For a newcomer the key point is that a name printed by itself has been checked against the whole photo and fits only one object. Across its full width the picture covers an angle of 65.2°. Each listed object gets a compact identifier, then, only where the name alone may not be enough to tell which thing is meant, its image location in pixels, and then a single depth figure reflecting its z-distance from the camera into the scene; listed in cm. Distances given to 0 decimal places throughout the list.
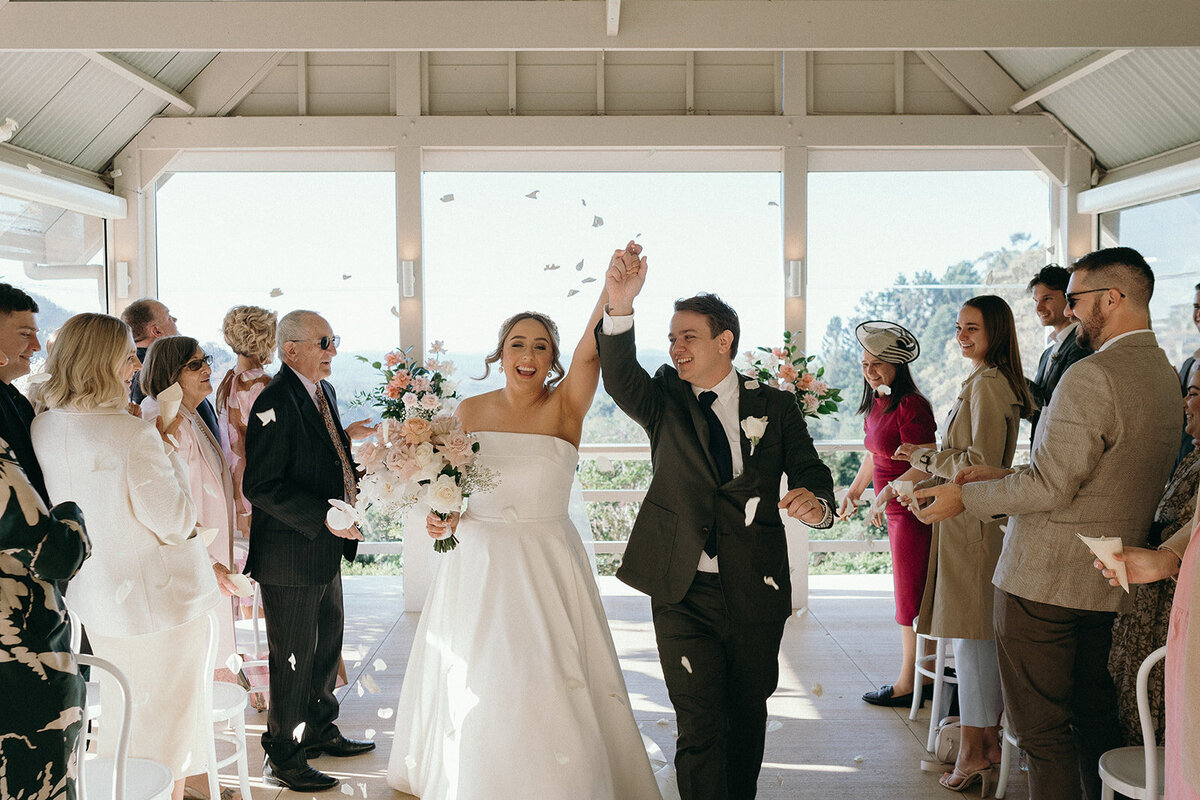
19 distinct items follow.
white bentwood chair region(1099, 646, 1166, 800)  245
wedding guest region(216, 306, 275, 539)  478
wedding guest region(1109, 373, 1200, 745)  281
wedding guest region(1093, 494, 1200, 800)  210
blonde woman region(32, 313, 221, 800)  276
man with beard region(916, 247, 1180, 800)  274
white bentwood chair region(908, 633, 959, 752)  396
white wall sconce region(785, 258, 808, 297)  727
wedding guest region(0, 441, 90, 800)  202
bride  312
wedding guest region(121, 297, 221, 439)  492
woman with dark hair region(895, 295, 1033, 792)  368
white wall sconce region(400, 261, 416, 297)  720
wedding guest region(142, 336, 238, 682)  380
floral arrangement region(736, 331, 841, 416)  505
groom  299
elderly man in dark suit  371
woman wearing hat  445
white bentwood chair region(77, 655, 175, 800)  230
